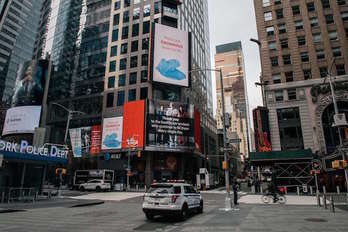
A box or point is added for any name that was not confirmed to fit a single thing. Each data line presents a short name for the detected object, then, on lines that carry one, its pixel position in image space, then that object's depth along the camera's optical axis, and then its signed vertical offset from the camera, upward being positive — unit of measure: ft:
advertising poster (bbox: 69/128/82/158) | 192.64 +27.53
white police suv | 40.14 -4.04
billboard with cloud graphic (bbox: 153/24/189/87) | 176.65 +86.41
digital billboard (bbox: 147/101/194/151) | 165.48 +33.79
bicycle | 71.00 -6.42
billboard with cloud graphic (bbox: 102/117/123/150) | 175.42 +30.15
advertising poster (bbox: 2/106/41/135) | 210.18 +47.63
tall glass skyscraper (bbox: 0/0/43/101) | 338.13 +194.33
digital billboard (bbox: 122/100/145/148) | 165.48 +36.78
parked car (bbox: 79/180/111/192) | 136.46 -5.09
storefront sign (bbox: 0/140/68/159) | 67.56 +7.94
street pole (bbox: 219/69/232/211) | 56.43 +0.44
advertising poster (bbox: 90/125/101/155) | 185.78 +27.10
